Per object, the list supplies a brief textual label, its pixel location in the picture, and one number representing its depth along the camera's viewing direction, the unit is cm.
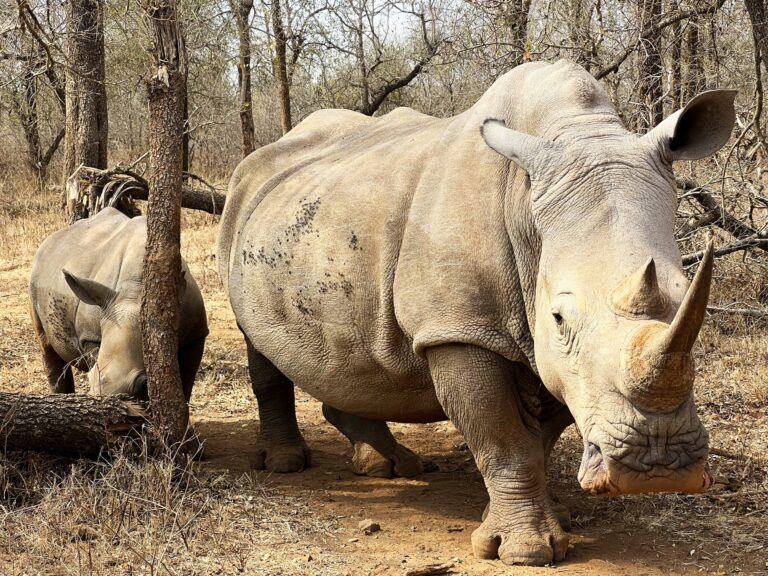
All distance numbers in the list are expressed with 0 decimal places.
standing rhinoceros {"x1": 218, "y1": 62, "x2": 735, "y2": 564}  361
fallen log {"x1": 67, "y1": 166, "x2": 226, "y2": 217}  955
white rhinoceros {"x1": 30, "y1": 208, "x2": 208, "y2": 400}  641
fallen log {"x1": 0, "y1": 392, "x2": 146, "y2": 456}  548
